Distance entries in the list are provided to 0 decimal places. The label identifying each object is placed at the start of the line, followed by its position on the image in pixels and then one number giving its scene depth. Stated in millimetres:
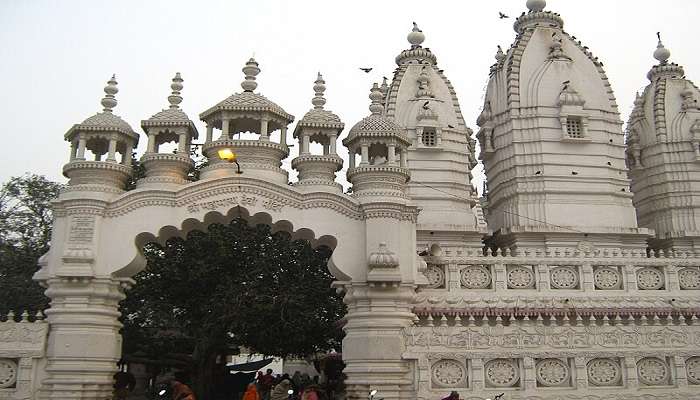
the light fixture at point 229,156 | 13812
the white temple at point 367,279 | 13430
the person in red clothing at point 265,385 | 17453
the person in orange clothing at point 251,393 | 13141
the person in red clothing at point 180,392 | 11016
